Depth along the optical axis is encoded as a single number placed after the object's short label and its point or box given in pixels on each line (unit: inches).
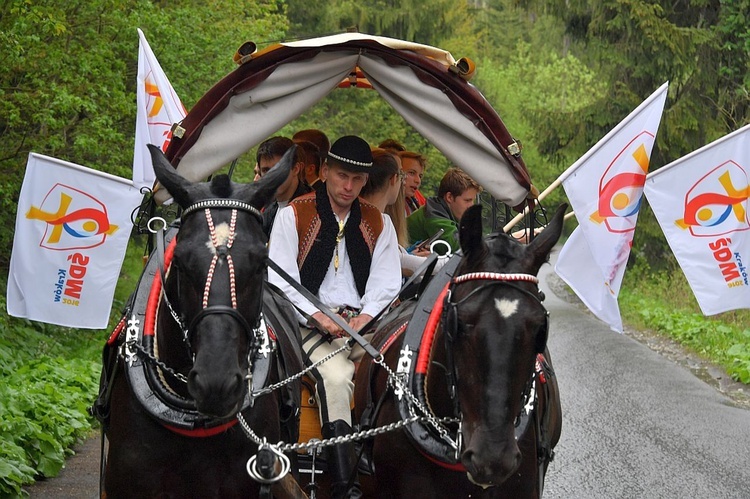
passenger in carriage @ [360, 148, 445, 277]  273.0
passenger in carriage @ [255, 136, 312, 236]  286.0
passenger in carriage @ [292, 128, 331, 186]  308.2
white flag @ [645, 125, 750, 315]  295.9
